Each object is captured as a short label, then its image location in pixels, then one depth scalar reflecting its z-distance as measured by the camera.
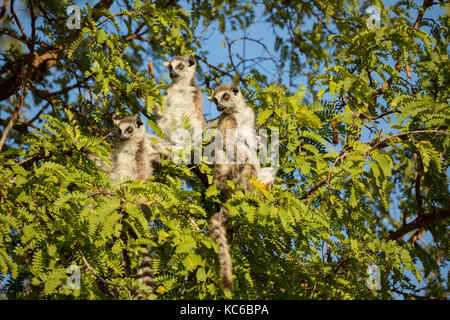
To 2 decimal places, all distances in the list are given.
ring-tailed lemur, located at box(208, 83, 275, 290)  5.29
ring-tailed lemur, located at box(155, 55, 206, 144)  6.73
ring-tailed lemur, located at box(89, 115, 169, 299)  5.78
